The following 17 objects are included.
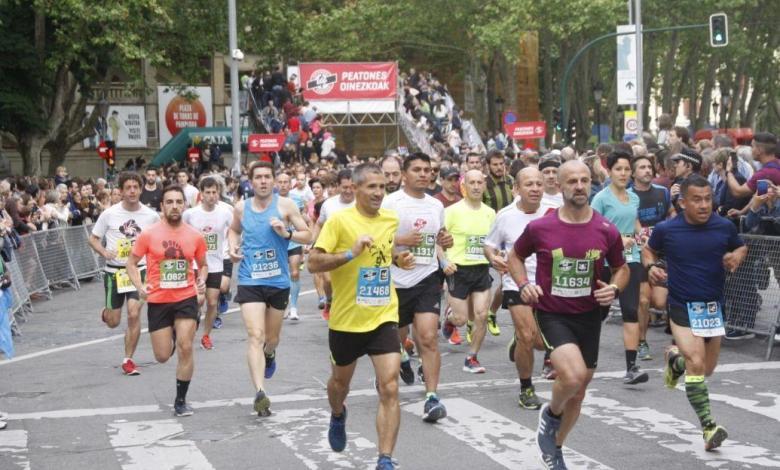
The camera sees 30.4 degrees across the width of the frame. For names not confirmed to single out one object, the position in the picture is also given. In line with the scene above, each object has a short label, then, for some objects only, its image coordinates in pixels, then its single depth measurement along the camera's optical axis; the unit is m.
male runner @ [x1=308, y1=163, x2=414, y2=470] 8.64
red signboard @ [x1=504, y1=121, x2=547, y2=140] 36.34
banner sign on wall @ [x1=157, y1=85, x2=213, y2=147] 58.84
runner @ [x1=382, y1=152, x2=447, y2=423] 10.99
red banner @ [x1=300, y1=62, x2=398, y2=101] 39.59
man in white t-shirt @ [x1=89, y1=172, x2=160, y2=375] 13.62
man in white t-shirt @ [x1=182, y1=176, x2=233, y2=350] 14.97
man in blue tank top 11.43
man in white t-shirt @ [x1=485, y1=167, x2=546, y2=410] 10.73
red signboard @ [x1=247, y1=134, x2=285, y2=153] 35.59
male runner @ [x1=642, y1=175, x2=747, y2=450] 9.30
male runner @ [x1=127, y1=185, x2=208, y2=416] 11.20
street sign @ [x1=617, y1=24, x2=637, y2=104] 35.72
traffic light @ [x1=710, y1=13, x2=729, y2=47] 36.84
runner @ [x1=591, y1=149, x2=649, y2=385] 11.94
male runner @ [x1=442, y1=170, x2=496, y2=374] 12.91
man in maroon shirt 8.34
